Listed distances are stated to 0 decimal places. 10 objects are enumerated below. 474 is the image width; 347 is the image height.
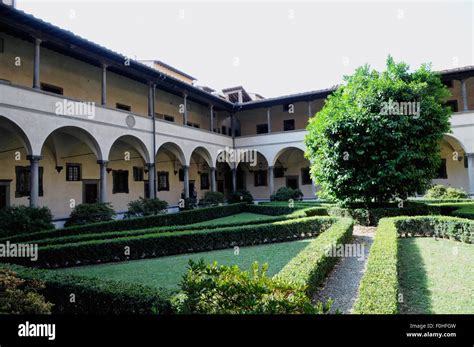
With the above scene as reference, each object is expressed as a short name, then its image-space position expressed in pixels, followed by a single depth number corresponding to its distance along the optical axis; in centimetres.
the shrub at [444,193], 1827
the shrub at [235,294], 316
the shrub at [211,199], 2142
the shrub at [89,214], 1325
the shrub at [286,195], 2347
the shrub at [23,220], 1022
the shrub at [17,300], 379
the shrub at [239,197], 2441
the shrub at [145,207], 1609
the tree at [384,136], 1211
